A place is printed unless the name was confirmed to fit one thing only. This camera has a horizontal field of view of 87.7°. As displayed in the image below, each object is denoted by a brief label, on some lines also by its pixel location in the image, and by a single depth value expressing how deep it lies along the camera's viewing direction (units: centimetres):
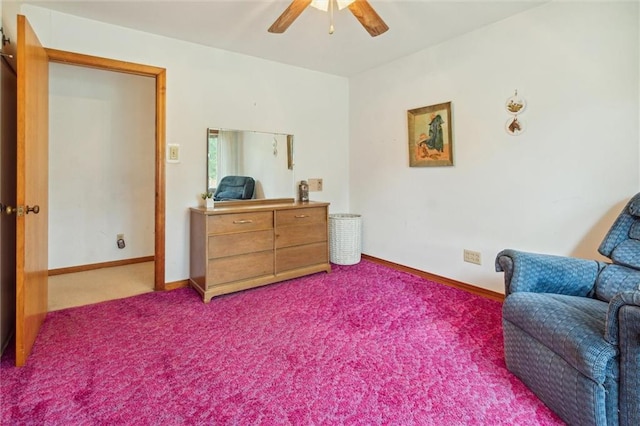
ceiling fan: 193
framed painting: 315
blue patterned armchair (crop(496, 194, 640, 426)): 124
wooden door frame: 284
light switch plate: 306
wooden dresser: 283
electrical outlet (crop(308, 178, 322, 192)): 403
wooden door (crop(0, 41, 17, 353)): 194
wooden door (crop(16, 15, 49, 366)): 177
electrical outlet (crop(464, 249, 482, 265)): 298
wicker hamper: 387
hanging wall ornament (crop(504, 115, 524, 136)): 264
